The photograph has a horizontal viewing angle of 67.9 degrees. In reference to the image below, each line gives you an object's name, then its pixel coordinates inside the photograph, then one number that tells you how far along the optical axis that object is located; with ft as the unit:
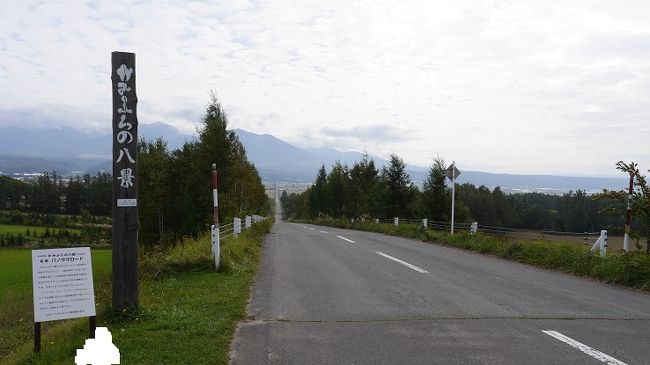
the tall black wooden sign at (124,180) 20.12
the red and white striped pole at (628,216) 35.86
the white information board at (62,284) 16.11
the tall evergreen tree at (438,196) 108.58
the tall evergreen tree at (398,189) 125.49
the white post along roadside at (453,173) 72.95
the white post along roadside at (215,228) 31.48
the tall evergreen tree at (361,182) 157.69
